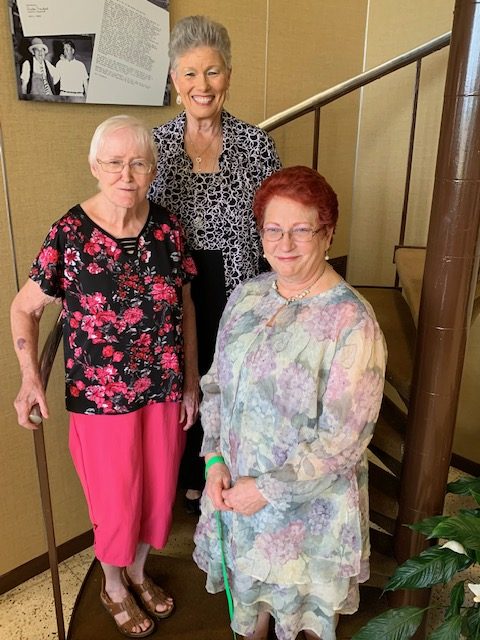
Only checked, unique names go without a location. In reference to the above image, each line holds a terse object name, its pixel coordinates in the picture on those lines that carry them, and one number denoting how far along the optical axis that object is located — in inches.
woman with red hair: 53.4
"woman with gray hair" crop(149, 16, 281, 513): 72.9
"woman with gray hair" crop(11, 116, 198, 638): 60.2
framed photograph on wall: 75.8
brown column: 55.6
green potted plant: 54.7
